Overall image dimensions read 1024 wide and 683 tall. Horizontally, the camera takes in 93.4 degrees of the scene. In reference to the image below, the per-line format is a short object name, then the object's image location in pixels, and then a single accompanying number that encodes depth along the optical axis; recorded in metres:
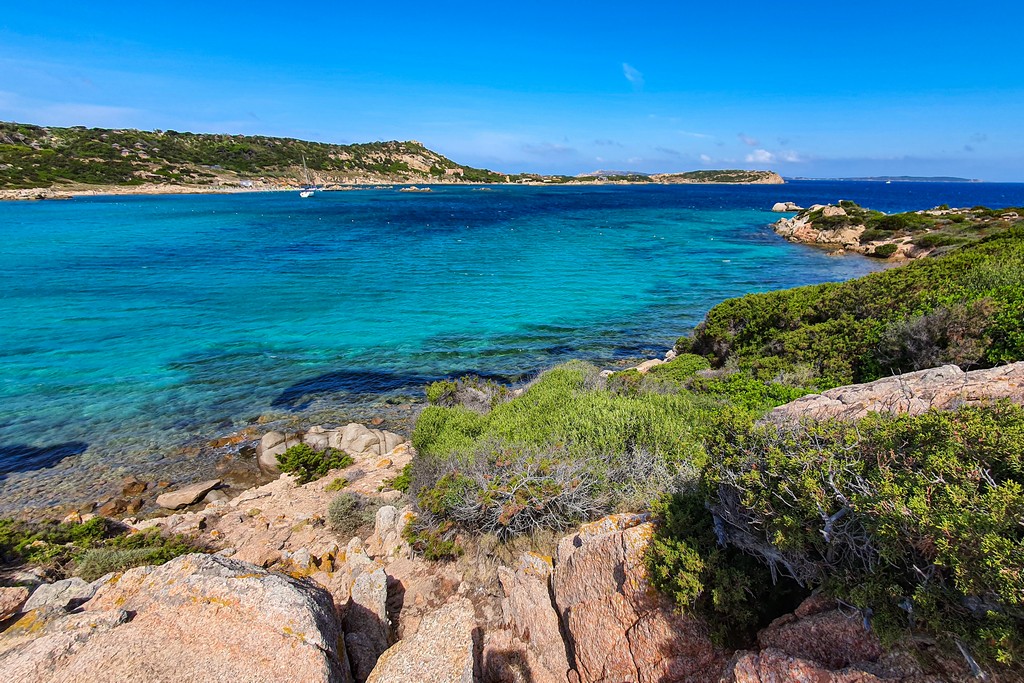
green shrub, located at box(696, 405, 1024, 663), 2.79
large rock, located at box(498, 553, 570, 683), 4.88
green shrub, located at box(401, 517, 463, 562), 6.77
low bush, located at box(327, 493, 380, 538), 8.27
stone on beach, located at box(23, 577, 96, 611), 5.41
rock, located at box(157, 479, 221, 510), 10.04
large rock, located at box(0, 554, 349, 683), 4.00
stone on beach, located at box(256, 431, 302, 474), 11.45
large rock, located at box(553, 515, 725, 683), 4.23
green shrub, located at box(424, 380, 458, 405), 12.75
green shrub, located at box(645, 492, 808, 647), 4.12
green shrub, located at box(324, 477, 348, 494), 10.15
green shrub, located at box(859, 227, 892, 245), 43.16
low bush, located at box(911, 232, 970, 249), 34.03
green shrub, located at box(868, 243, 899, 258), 37.69
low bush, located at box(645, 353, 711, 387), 11.90
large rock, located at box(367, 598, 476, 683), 4.25
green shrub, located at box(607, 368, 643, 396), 10.98
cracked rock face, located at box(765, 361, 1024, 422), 5.72
